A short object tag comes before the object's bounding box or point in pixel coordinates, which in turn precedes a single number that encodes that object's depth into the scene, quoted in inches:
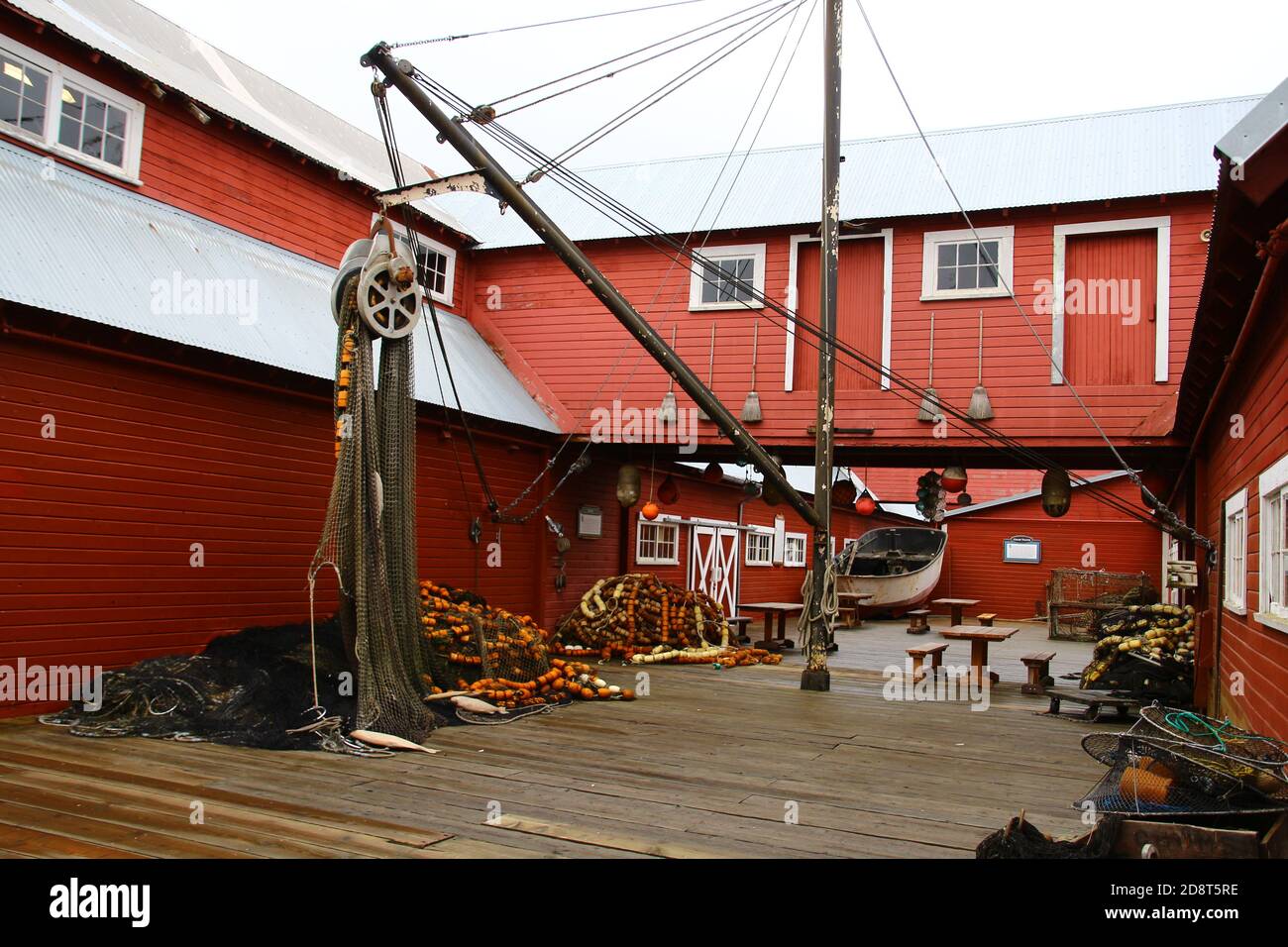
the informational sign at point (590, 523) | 609.2
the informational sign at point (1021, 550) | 1043.9
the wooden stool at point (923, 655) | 470.4
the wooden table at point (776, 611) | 612.1
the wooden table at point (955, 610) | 725.6
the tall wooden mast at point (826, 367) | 418.3
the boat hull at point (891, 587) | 961.5
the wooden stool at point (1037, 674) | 449.7
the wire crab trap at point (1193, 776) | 169.5
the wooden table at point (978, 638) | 467.2
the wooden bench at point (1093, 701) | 365.4
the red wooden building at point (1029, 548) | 998.4
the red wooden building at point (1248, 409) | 167.5
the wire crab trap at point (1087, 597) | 787.4
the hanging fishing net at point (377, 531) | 295.7
